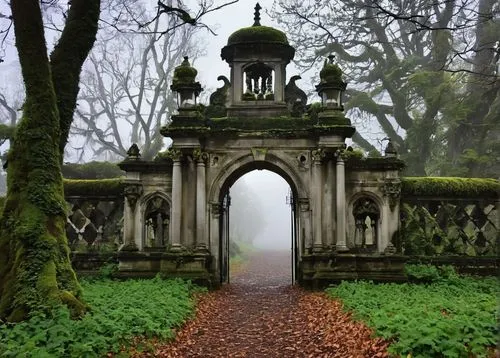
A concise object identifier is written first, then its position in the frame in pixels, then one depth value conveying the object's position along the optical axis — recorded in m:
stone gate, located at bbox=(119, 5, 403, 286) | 14.09
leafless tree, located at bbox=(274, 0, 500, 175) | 22.36
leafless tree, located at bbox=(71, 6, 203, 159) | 27.83
